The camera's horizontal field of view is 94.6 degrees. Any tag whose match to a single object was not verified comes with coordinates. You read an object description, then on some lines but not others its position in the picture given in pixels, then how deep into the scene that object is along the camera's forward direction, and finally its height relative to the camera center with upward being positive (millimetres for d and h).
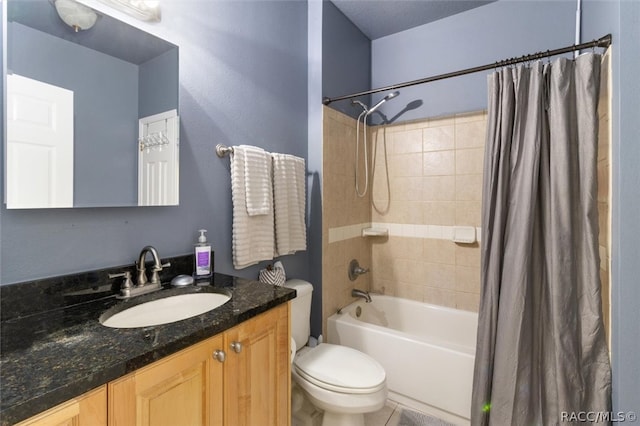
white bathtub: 1611 -851
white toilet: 1309 -766
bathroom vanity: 562 -341
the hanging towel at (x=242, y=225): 1447 -59
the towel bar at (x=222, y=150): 1427 +309
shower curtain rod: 1165 +721
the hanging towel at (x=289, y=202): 1657 +66
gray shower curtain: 1206 -178
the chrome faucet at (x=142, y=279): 1052 -245
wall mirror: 874 +350
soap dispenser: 1272 -195
